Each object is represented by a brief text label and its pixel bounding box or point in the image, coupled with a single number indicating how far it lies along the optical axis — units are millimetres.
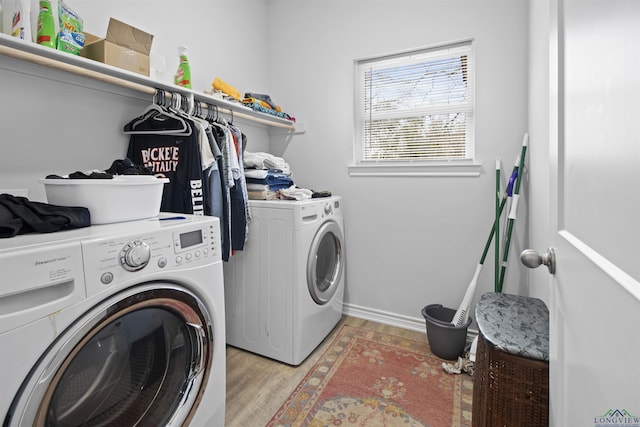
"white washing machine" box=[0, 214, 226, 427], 691
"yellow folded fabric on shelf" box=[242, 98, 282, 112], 2225
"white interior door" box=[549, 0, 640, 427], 382
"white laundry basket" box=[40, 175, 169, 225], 1019
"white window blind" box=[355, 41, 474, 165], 2230
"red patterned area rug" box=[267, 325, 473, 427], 1507
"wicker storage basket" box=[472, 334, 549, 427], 1066
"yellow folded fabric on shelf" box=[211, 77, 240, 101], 2086
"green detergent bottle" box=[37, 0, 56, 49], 1229
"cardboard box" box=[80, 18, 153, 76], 1408
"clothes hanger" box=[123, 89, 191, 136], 1655
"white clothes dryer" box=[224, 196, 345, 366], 1873
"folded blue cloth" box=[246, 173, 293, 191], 2062
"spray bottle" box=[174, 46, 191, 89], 1764
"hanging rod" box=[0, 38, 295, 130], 1142
